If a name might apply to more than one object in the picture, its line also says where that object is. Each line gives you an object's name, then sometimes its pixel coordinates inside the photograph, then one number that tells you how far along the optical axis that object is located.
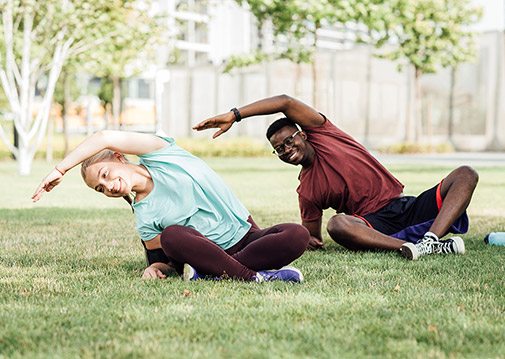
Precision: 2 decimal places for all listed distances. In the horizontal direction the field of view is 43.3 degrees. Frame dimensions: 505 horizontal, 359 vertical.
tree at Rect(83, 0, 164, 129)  16.95
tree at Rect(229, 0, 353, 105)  17.66
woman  3.59
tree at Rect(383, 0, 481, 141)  24.09
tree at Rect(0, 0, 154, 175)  15.77
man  4.68
